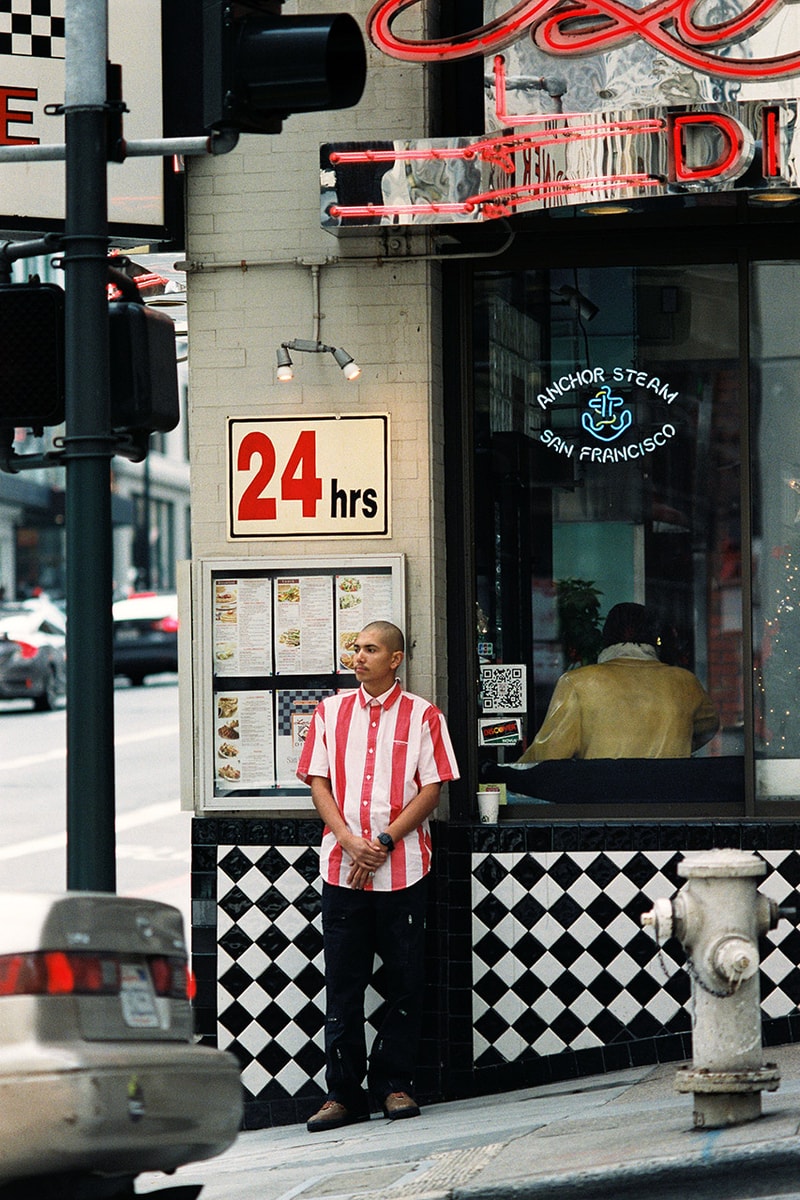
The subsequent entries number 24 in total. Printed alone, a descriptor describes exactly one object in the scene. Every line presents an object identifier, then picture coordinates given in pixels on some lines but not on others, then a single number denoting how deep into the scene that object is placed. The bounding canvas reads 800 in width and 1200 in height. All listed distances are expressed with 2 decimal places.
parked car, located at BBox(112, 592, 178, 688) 65.12
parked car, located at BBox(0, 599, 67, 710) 56.66
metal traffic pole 13.16
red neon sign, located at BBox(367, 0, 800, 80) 16.08
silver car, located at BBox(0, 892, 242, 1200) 9.97
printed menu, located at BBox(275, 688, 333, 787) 18.09
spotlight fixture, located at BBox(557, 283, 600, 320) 18.47
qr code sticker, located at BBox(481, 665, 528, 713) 18.48
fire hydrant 13.64
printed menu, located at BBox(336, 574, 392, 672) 17.94
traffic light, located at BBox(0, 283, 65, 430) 13.48
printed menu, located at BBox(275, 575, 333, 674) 18.09
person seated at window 18.28
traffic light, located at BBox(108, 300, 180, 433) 13.59
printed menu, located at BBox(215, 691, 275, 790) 18.16
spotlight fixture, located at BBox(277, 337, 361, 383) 17.61
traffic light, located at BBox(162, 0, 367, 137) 12.48
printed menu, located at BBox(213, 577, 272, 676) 18.16
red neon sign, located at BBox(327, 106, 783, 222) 15.84
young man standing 16.73
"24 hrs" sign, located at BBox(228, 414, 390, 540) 18.03
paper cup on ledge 18.05
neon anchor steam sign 18.39
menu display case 18.06
